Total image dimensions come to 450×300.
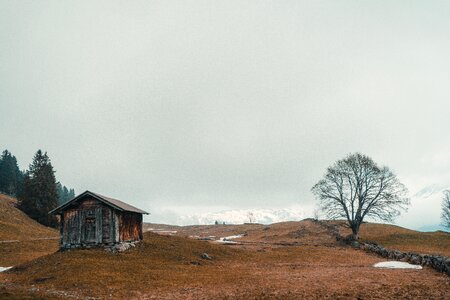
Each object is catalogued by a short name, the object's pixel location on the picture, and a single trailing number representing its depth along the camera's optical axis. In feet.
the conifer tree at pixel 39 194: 269.64
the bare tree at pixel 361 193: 201.87
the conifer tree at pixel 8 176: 386.11
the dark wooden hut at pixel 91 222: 128.77
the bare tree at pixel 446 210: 299.17
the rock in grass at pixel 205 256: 135.12
